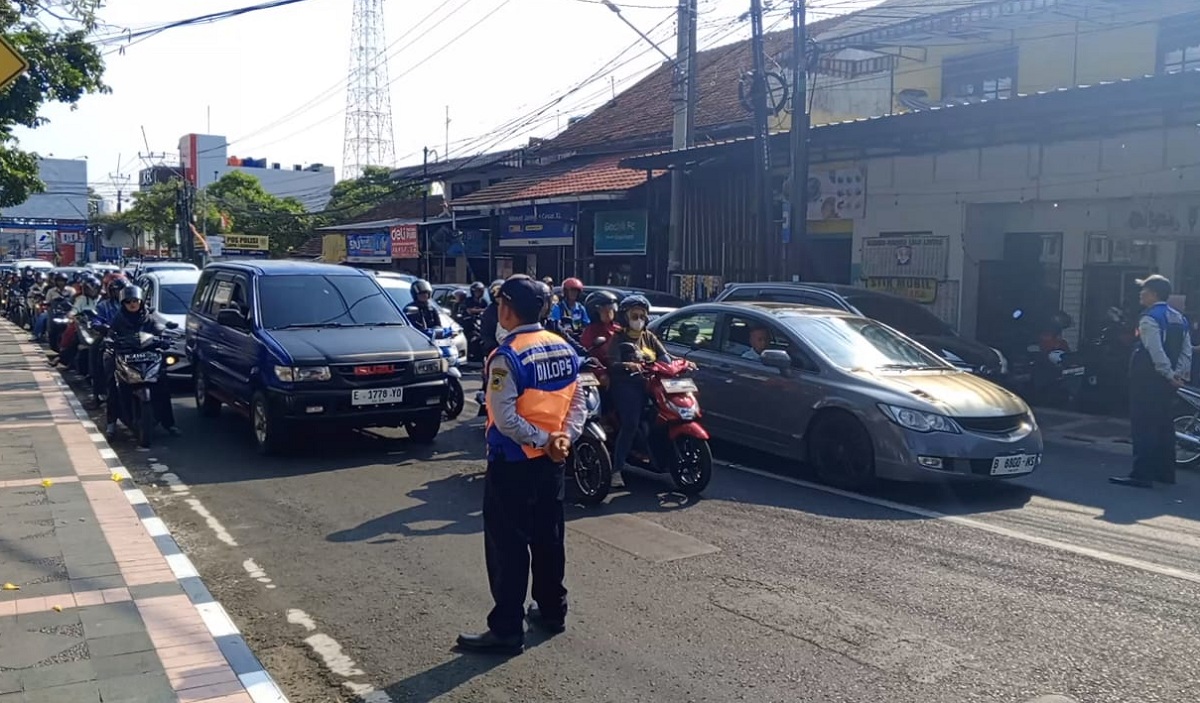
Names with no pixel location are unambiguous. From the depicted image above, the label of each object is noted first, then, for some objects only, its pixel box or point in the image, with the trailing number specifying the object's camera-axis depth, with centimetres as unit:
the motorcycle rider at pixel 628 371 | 848
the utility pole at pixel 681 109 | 2009
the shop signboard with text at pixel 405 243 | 3556
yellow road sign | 679
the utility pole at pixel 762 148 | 1738
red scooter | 844
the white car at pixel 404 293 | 1577
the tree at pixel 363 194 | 5097
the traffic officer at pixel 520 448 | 505
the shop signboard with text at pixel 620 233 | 2519
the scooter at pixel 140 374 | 1107
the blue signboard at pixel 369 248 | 3828
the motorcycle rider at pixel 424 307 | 1373
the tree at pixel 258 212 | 5969
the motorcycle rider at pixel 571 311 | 1390
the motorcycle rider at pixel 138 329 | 1131
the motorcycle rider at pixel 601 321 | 912
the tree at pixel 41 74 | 1852
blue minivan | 995
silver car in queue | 830
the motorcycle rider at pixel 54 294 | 2286
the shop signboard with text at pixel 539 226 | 2769
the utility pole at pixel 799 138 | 1677
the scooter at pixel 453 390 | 1245
